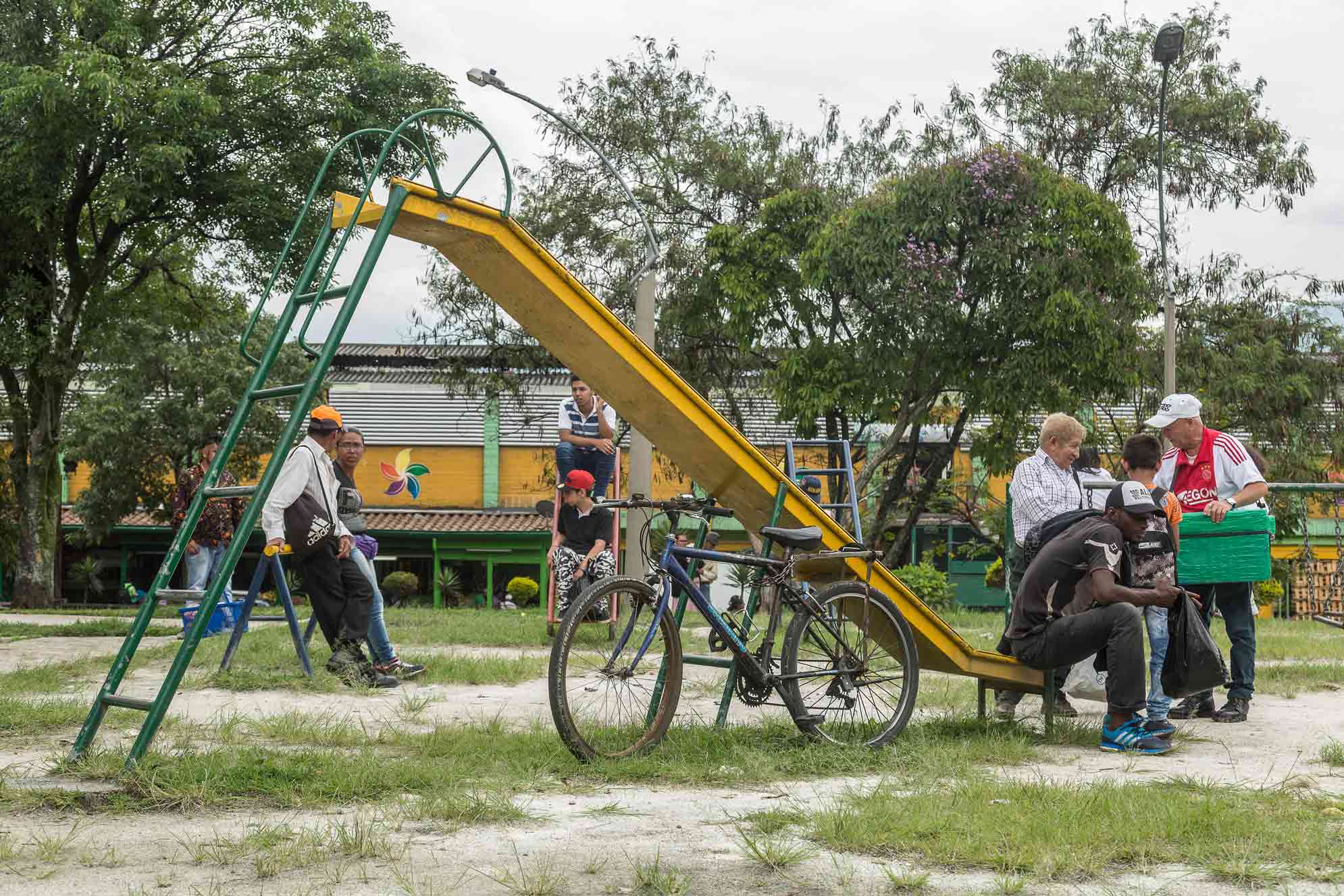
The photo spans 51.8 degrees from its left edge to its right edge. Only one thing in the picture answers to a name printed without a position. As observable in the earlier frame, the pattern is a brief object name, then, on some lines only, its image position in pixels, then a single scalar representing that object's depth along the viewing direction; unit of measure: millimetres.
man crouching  6145
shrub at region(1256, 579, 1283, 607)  27125
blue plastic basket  10406
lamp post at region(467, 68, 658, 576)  12047
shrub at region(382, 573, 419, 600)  35406
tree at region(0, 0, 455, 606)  17656
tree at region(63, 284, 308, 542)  29844
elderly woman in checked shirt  7242
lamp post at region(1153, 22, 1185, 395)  18828
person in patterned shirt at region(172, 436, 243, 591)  12477
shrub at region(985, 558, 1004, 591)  23902
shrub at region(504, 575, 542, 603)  35781
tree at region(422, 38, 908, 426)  25438
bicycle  5574
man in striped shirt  11328
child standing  6516
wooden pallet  12023
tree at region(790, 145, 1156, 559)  21828
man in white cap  7359
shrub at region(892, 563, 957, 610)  21141
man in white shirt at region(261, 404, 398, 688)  7898
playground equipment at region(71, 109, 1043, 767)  5344
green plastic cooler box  7215
